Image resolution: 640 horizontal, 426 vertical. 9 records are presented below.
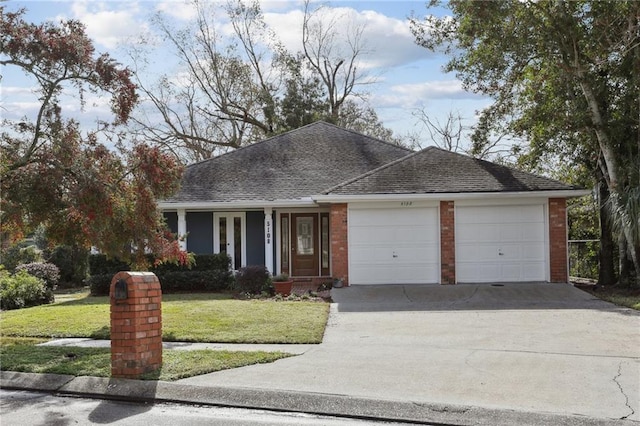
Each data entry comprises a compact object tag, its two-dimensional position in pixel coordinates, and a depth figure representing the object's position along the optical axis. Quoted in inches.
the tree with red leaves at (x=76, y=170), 371.2
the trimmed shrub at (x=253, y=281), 680.4
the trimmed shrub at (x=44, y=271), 740.6
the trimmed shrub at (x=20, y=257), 1041.5
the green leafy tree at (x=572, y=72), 627.5
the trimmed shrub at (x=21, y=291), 636.7
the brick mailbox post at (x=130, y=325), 294.7
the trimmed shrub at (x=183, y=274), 727.7
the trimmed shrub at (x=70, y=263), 1005.8
